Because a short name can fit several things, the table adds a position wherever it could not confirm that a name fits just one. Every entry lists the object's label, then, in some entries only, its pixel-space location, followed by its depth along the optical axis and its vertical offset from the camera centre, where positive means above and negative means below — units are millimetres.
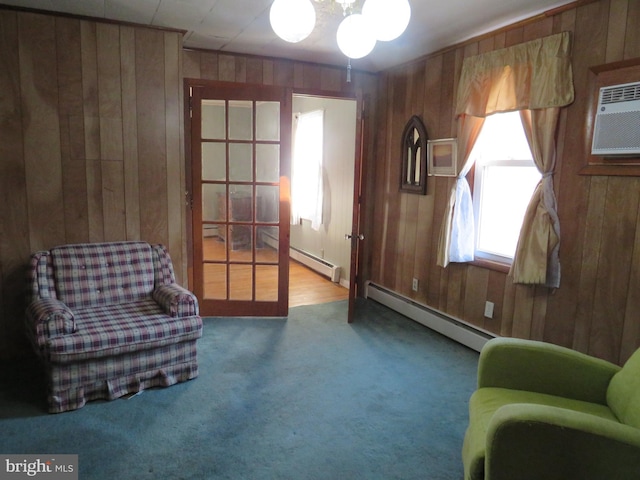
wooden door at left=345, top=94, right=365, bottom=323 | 3961 -206
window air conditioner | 2420 +330
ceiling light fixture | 1702 +596
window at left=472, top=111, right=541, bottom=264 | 3264 -33
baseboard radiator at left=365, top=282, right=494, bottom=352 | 3564 -1234
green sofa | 1509 -884
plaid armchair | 2557 -947
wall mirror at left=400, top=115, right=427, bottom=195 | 4027 +168
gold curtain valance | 2805 +677
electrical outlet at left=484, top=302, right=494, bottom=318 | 3436 -987
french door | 4004 -241
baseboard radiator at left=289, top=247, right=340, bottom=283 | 5511 -1176
